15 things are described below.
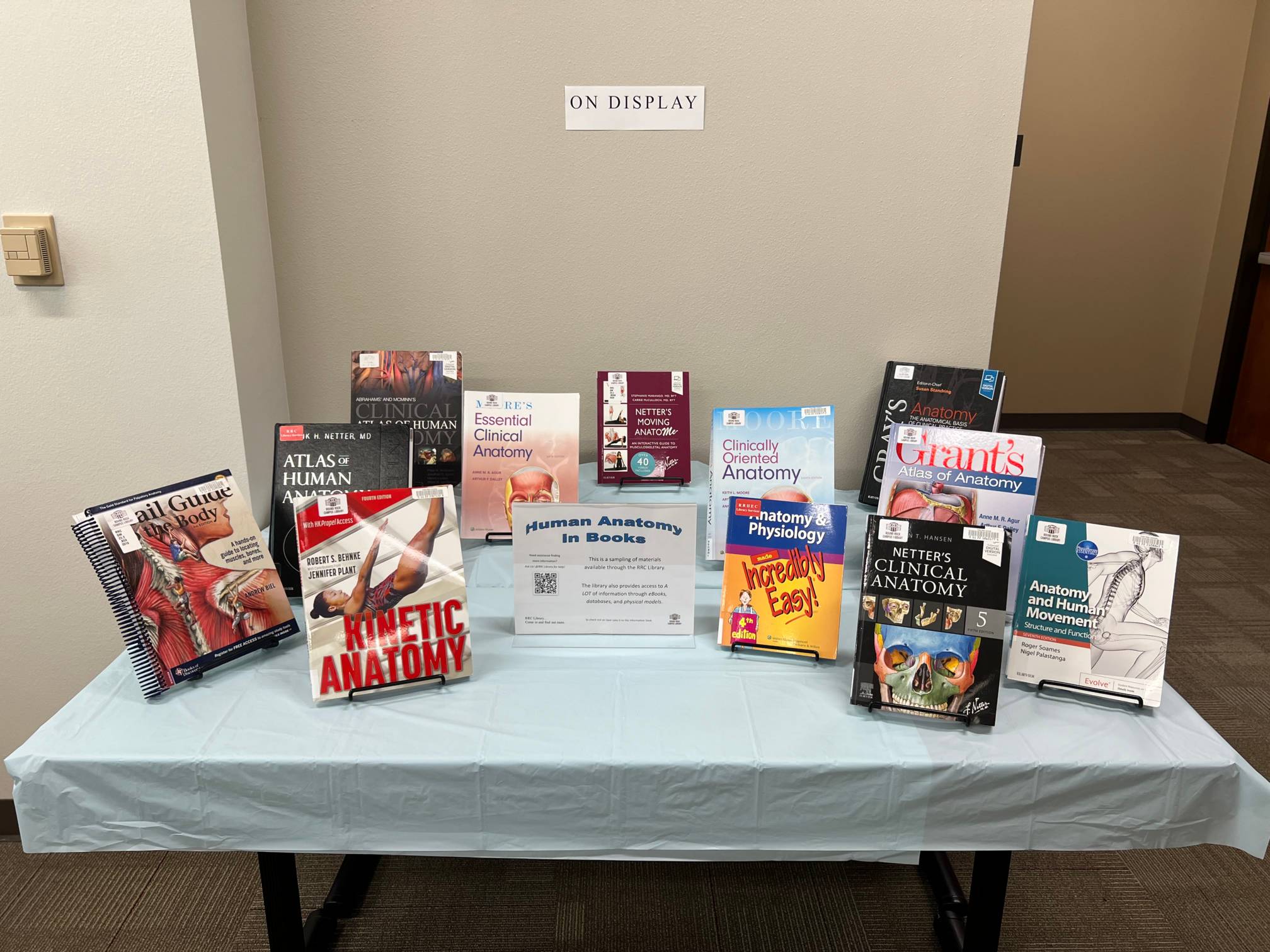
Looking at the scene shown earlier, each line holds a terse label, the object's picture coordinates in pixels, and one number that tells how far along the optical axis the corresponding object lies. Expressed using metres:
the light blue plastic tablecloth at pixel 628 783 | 1.14
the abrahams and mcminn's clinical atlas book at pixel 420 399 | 1.92
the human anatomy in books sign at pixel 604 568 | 1.38
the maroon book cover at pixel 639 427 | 2.04
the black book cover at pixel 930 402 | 1.95
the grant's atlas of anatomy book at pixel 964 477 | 1.49
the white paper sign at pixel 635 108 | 1.93
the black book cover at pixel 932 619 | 1.20
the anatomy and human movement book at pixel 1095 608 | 1.25
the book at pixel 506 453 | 1.81
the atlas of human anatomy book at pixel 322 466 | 1.57
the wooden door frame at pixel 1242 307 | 4.69
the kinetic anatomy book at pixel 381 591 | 1.26
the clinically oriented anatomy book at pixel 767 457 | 1.71
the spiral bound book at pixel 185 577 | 1.25
